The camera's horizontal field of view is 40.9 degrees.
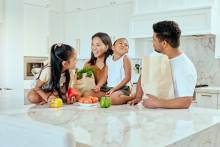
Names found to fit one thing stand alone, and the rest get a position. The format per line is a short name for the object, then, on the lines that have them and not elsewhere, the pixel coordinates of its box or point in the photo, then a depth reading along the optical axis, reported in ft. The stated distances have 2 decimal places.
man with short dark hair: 5.86
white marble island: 3.54
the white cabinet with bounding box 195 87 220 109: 12.19
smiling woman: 7.38
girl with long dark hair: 6.57
